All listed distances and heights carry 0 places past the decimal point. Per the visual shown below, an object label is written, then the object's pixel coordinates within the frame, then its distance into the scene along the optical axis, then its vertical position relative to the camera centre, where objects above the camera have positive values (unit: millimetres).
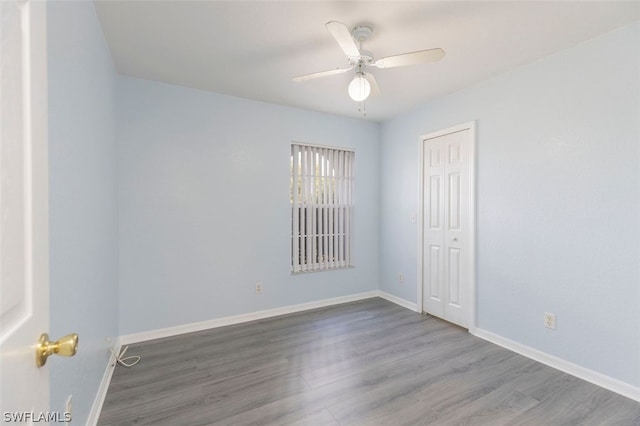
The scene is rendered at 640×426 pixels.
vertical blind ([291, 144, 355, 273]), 3775 +55
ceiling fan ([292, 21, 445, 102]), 1749 +1026
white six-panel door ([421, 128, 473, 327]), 3186 -176
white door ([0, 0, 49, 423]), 538 +8
